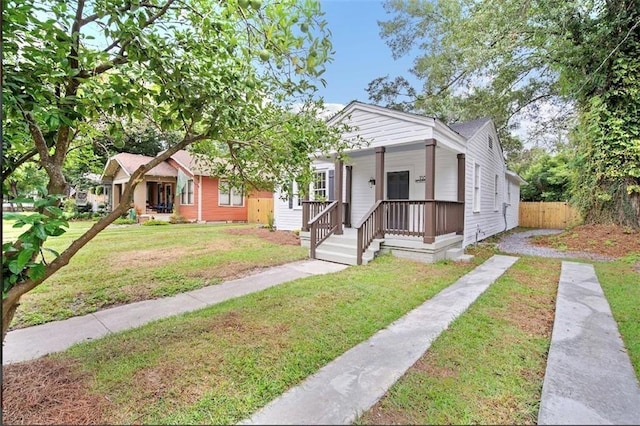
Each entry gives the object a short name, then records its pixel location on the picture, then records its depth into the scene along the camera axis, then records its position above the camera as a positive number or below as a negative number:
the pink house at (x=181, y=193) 17.23 +0.56
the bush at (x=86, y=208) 18.18 -0.38
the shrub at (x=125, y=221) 15.60 -0.97
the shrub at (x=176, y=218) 16.69 -0.84
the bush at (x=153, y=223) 15.36 -1.02
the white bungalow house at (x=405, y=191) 7.23 +0.44
